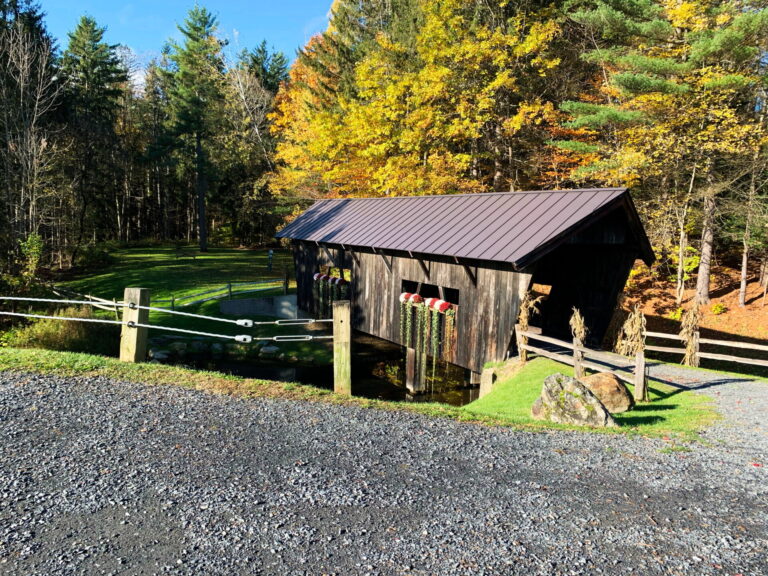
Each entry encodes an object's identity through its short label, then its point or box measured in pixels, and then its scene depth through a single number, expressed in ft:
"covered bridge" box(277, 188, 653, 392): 34.94
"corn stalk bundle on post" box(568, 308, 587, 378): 30.48
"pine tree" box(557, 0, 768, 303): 57.11
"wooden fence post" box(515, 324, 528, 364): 34.68
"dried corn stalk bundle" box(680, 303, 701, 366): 33.06
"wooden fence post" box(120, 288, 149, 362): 26.45
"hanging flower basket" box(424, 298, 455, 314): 41.24
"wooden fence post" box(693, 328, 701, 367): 34.65
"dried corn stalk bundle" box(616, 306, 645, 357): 31.50
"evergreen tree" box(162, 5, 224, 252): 120.78
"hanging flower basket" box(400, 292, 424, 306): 44.24
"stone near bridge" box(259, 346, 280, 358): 58.80
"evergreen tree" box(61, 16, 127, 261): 103.09
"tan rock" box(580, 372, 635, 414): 27.58
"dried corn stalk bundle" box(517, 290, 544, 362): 34.19
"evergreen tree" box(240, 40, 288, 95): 139.04
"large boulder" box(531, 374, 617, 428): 23.91
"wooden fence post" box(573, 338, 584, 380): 30.48
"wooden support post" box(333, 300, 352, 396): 26.16
